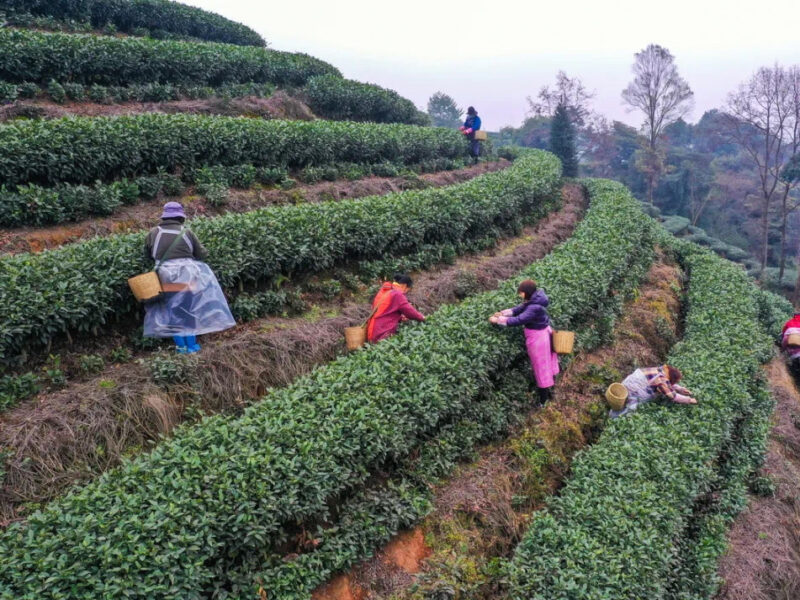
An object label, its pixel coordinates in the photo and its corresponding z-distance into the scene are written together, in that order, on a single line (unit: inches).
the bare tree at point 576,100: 1776.6
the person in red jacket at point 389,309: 281.9
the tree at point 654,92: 1409.9
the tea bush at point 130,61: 451.5
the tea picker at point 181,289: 249.6
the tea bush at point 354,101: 709.9
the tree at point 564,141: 1165.1
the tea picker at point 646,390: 311.7
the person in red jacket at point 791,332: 474.3
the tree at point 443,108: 2802.7
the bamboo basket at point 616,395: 307.7
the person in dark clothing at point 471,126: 763.4
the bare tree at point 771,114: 976.3
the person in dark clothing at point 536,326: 291.4
